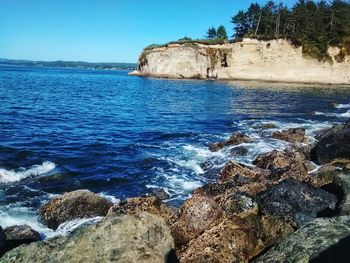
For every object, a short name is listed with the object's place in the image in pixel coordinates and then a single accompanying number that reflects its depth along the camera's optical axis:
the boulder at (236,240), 8.55
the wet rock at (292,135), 27.70
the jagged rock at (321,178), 15.51
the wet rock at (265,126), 33.79
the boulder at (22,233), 11.32
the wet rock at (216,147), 25.69
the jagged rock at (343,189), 10.53
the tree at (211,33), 151.10
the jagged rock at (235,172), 18.42
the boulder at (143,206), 12.95
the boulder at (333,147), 20.94
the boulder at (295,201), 12.18
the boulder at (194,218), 10.60
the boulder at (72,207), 14.15
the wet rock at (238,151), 24.38
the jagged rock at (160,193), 17.45
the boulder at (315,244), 6.21
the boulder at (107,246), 6.71
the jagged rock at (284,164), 17.52
